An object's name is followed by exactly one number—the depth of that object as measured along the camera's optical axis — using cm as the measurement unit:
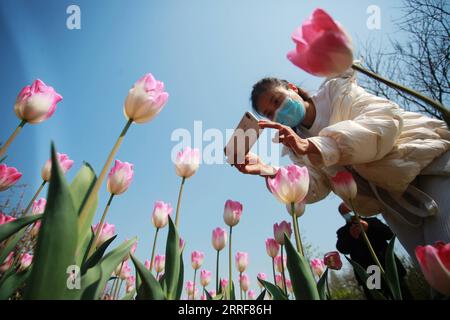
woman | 129
